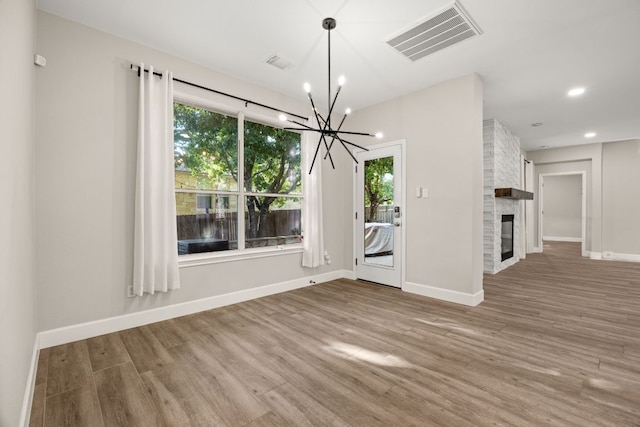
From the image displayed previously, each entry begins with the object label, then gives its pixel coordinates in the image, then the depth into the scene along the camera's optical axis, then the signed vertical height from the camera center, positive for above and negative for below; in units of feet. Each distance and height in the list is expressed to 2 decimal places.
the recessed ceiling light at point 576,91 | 13.06 +5.84
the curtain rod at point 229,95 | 9.83 +4.86
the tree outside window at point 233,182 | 10.94 +1.37
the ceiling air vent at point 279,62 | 10.41 +5.73
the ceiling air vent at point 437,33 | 8.09 +5.67
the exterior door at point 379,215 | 13.98 -0.05
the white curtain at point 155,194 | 9.15 +0.64
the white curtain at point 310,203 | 14.14 +0.54
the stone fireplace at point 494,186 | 17.04 +1.81
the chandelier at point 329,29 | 8.30 +5.64
